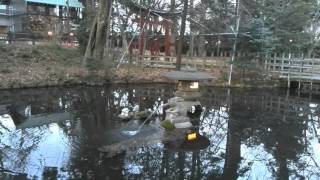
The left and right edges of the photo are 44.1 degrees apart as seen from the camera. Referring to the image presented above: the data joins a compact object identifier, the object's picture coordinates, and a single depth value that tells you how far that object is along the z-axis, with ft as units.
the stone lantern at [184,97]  43.01
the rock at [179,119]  42.06
